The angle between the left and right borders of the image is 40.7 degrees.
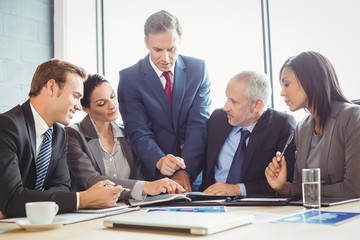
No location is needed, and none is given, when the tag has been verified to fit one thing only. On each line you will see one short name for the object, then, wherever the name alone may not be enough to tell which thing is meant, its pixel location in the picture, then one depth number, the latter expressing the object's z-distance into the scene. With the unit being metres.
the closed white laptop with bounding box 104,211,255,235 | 1.07
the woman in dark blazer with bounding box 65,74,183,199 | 2.28
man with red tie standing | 2.49
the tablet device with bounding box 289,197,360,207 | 1.55
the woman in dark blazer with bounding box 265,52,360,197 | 1.91
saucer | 1.23
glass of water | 1.52
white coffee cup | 1.27
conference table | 1.03
